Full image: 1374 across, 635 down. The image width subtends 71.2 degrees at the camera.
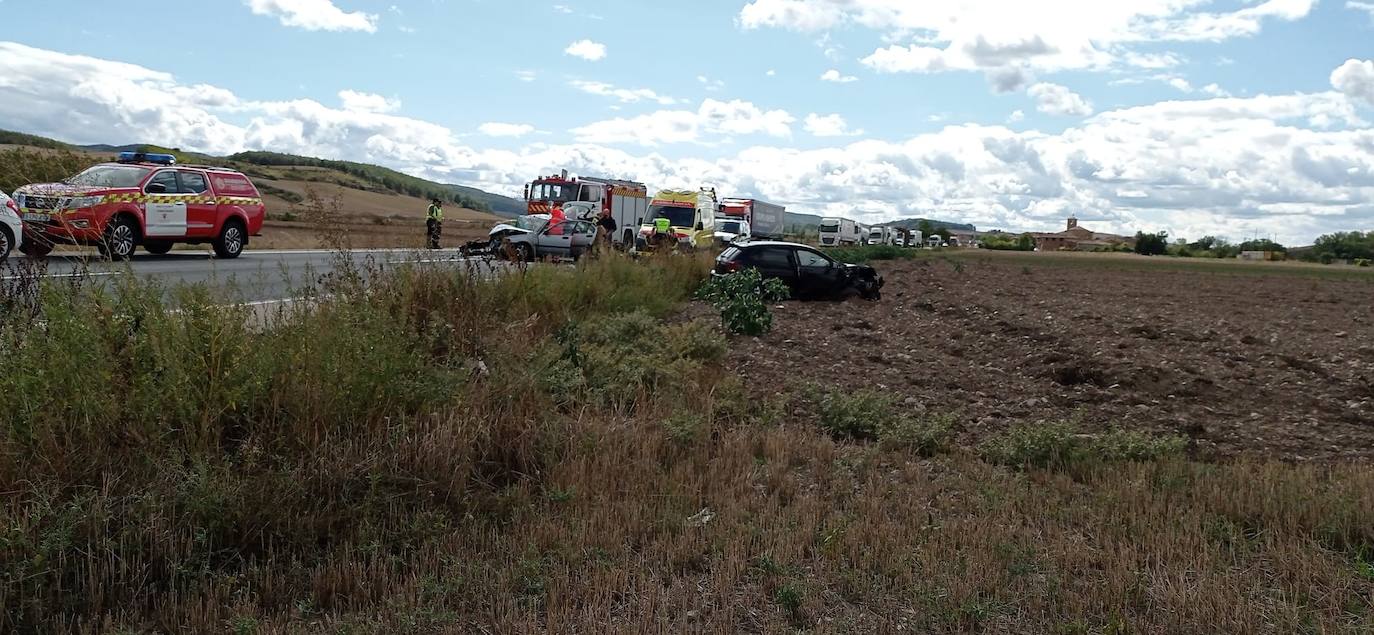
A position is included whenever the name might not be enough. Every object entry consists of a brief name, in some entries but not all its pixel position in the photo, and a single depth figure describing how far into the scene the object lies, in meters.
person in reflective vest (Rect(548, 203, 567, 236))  27.06
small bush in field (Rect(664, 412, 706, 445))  6.68
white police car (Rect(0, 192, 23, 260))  15.25
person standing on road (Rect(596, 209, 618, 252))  29.73
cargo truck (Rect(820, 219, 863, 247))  71.19
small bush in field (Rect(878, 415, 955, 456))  7.20
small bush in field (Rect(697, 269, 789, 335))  13.28
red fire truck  36.91
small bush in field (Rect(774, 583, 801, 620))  4.19
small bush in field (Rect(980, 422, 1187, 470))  6.79
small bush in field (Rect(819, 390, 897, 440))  7.66
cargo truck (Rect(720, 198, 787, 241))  47.47
